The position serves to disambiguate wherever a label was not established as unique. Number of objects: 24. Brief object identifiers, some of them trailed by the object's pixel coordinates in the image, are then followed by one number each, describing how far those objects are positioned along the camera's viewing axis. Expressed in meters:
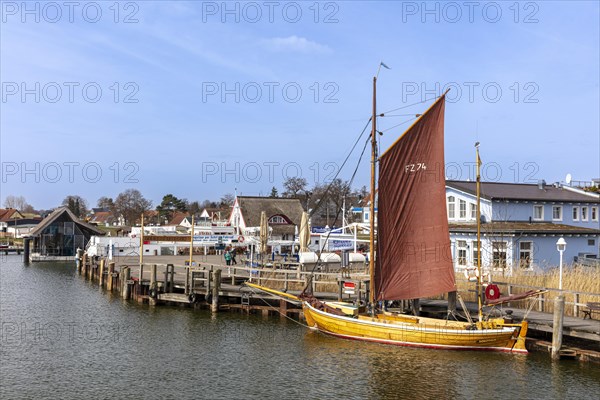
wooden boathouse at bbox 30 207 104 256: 73.50
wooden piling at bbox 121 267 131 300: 37.03
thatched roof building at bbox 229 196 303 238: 78.44
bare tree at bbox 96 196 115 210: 171.27
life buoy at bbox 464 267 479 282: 31.47
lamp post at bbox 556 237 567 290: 25.89
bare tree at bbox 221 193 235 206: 160.09
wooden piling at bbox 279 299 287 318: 30.11
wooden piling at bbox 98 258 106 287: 44.62
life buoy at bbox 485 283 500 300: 23.39
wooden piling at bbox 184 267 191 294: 33.38
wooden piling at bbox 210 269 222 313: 31.92
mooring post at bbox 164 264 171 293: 34.81
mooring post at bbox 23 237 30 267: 68.16
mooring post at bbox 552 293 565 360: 20.53
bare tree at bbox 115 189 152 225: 148.10
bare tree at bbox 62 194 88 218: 149.50
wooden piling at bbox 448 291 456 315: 24.61
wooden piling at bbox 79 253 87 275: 54.85
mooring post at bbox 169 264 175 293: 34.78
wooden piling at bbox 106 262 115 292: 41.78
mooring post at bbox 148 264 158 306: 34.59
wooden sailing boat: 22.95
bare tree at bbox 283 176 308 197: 130.25
